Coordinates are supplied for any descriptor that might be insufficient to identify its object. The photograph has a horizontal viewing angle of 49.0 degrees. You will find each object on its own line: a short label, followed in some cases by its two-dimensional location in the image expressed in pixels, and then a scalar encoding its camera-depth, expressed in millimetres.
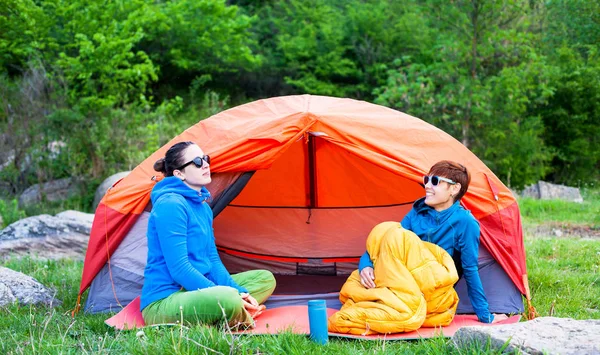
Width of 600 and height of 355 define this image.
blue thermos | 3318
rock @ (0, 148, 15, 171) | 9906
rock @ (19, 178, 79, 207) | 9859
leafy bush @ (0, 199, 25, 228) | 8123
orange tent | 4191
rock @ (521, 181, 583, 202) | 10031
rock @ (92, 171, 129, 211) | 9142
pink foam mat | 3551
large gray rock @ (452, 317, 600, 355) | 2541
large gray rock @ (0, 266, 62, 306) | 4328
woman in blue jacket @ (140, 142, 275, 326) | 3504
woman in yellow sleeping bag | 3621
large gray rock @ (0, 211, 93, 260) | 6441
